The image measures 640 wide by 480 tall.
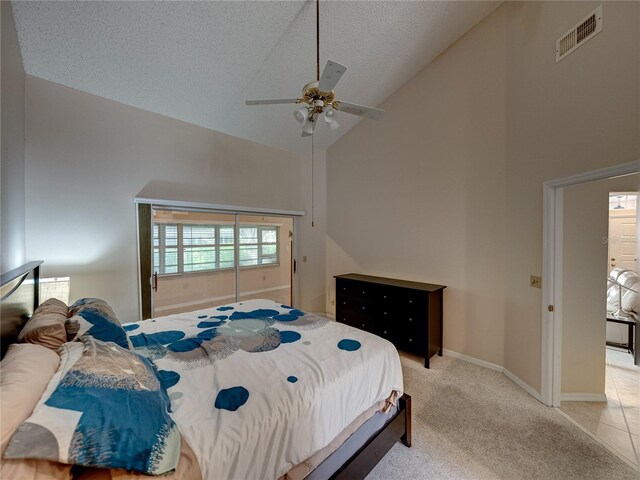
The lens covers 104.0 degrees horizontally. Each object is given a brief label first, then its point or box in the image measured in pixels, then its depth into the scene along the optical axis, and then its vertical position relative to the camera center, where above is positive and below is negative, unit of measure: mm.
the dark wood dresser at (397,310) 2861 -961
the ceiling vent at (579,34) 1780 +1526
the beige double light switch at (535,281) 2281 -438
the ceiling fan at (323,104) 1687 +1031
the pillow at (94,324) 1373 -511
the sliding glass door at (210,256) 3463 -333
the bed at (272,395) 991 -767
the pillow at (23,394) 623 -476
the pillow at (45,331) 1166 -455
